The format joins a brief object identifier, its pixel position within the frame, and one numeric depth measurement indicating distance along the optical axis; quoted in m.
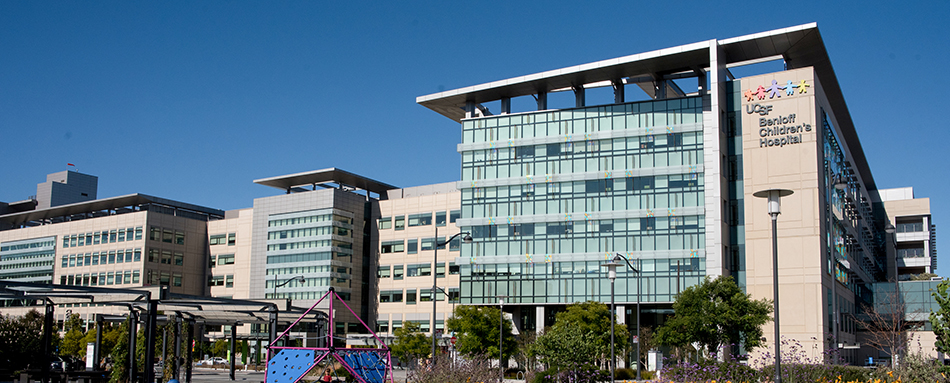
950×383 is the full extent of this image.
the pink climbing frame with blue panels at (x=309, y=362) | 22.64
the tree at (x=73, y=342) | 87.06
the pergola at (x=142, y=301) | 31.03
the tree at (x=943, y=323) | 22.03
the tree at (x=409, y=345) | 69.94
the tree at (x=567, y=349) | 31.52
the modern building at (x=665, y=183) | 62.75
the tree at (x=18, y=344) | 50.28
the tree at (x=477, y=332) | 61.53
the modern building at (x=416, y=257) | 92.75
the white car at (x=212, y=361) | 85.88
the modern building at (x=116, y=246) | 111.31
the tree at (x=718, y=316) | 48.99
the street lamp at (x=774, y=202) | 24.34
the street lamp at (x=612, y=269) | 35.16
